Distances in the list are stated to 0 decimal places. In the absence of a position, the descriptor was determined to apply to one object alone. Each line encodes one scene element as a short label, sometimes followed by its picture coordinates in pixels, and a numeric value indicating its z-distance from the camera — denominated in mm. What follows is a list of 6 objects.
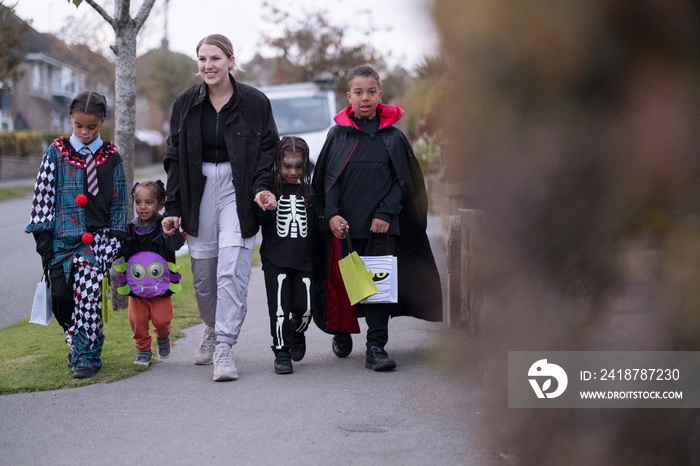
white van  16812
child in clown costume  5055
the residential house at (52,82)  44031
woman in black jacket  5066
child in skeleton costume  5152
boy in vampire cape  5301
